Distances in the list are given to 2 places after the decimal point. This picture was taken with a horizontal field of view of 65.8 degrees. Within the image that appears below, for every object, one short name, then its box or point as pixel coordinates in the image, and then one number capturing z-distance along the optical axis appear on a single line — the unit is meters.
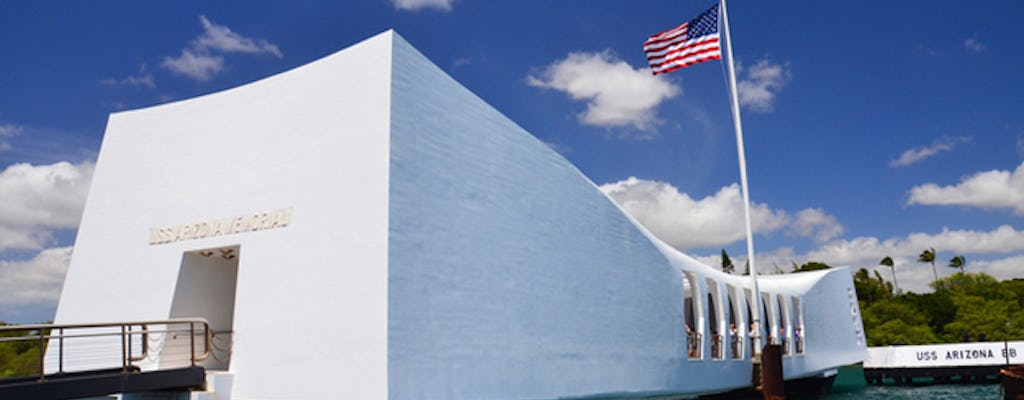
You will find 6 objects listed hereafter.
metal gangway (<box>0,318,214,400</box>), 9.31
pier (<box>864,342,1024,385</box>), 36.50
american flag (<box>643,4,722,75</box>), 17.58
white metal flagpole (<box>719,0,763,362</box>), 18.20
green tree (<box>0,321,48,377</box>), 21.65
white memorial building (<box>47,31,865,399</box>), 10.65
